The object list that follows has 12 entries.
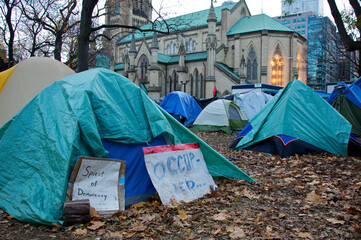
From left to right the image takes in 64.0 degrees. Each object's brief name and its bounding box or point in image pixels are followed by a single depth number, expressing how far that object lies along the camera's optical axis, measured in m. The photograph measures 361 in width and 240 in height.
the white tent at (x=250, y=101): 15.47
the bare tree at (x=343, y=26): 6.95
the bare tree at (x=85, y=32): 10.05
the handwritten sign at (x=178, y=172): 3.98
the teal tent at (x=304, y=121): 7.15
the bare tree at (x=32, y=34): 16.90
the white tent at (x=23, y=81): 7.33
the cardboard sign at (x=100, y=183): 3.58
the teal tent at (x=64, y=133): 3.56
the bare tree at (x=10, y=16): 14.18
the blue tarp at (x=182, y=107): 16.62
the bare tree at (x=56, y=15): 15.06
